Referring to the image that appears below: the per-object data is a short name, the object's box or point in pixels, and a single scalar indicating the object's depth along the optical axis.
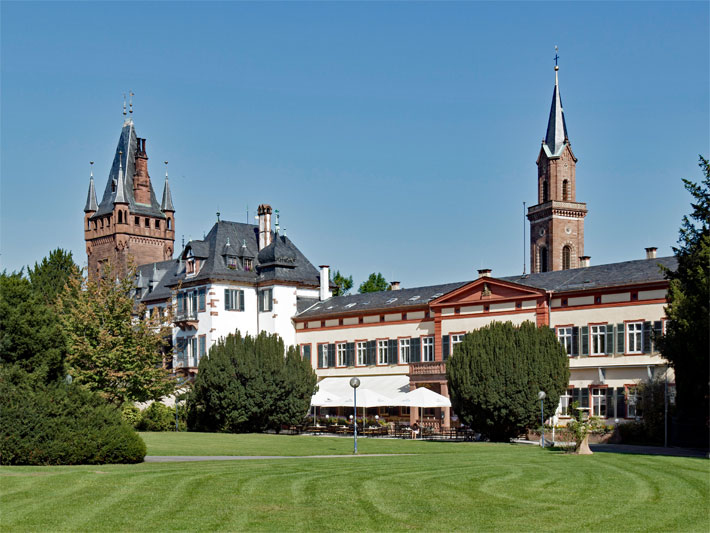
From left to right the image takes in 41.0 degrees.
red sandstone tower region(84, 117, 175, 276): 100.56
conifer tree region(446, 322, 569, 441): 42.62
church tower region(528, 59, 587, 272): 92.94
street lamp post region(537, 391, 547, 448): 39.40
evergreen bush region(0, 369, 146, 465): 23.81
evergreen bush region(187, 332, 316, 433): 52.44
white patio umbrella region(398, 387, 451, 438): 47.72
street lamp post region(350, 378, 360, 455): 33.66
